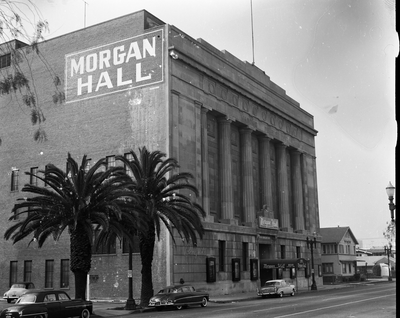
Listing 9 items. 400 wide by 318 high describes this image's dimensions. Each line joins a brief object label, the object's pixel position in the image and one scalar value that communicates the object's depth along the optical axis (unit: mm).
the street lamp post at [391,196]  25806
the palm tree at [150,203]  38656
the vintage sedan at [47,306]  26047
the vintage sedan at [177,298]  36500
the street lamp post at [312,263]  66062
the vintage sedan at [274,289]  50156
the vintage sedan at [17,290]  45625
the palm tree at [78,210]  33969
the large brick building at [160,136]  51125
